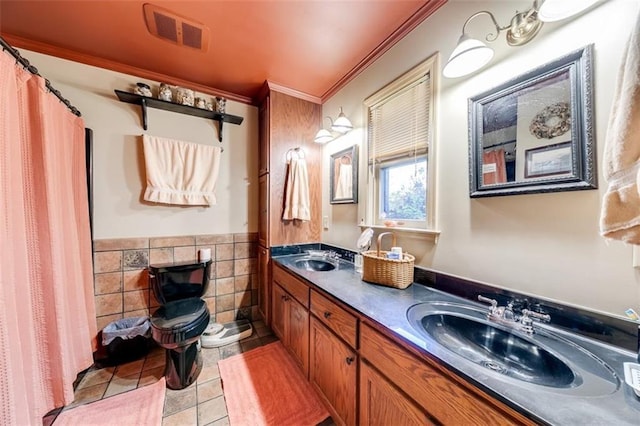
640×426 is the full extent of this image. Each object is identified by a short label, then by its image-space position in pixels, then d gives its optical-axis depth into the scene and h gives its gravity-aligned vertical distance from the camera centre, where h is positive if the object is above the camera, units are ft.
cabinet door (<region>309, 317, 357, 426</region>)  3.48 -2.89
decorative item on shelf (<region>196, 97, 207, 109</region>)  6.83 +3.34
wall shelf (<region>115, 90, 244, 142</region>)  6.03 +3.05
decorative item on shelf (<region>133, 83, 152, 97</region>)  6.04 +3.34
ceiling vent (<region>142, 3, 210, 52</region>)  4.54 +4.06
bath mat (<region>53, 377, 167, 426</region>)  4.13 -3.94
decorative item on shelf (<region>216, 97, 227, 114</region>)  7.09 +3.37
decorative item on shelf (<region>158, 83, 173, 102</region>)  6.33 +3.40
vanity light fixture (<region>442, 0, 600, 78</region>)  2.87 +2.30
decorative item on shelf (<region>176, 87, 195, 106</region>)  6.54 +3.41
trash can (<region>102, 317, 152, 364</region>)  5.59 -3.31
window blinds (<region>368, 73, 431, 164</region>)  4.51 +1.93
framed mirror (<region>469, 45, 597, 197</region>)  2.60 +1.02
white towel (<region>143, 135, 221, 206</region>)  6.30 +1.19
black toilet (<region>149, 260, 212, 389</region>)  4.84 -2.50
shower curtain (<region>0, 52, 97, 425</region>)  3.08 -0.71
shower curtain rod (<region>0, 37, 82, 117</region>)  3.16 +2.38
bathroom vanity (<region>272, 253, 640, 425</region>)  1.76 -1.61
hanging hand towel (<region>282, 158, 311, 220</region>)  6.91 +0.47
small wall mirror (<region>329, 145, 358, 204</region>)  6.27 +0.98
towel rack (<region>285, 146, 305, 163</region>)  7.12 +1.82
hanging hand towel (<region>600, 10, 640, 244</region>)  1.76 +0.42
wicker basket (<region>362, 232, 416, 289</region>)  4.11 -1.19
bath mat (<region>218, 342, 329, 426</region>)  4.26 -3.99
